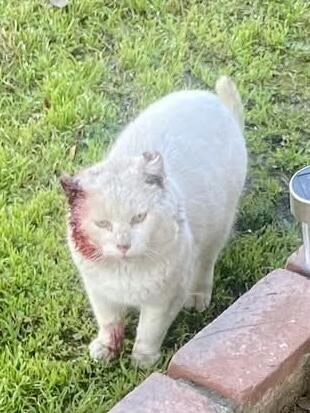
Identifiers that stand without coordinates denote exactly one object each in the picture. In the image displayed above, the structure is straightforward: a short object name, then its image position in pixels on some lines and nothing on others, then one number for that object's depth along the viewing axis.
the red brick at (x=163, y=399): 2.43
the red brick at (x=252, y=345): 2.51
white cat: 2.56
